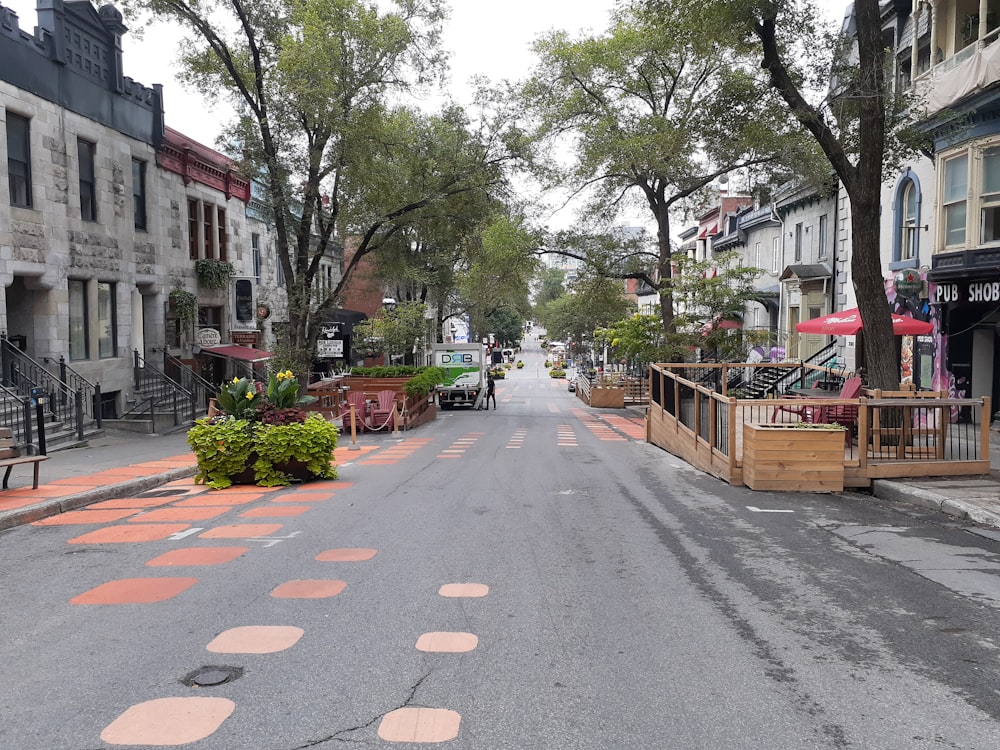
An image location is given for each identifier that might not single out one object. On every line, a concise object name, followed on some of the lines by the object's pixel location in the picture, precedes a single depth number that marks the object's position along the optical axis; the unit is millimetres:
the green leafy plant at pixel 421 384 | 27141
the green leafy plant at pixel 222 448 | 12055
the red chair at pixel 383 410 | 24484
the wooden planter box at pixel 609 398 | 41969
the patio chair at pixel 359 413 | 24094
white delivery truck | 39219
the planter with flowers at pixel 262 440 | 12109
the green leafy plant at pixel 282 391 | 12664
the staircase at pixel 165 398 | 20797
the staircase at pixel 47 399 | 15680
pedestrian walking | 38875
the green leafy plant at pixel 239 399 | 12500
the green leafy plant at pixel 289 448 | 12148
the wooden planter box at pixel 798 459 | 11445
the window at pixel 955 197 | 17906
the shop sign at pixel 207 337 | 26709
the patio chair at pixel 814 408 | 14090
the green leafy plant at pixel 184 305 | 25203
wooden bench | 10500
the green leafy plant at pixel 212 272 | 27203
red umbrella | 18594
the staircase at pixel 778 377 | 22469
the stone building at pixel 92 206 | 18219
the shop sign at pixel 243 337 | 29422
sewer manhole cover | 4656
